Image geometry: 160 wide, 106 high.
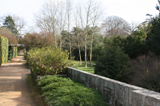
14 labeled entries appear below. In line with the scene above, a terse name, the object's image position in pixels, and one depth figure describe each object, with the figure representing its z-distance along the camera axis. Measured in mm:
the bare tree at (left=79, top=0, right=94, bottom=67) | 24794
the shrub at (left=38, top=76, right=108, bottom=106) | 3369
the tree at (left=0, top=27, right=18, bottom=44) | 31547
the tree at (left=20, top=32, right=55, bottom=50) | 21038
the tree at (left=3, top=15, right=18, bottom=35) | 46759
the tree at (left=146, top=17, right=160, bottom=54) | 16678
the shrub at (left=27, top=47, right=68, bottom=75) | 7503
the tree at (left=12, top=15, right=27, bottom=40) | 46591
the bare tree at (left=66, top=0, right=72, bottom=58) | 26534
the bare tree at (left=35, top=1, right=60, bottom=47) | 27094
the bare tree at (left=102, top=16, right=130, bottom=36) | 41781
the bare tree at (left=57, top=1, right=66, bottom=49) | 27523
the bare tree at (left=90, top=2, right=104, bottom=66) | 24625
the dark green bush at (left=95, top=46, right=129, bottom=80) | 9562
